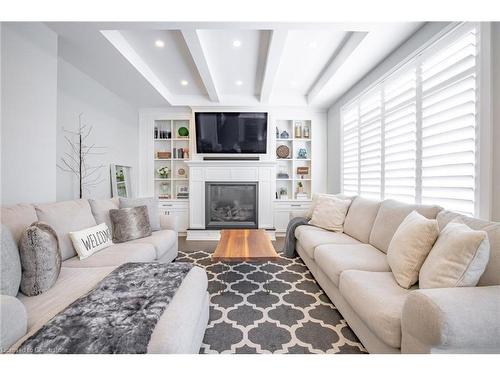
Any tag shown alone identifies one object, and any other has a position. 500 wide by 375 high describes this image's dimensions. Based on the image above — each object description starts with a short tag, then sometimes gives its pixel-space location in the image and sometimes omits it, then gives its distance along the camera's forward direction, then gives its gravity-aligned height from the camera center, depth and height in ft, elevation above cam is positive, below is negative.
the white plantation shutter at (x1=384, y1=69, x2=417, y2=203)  6.81 +1.70
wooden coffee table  6.03 -1.98
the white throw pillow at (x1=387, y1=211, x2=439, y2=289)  4.27 -1.32
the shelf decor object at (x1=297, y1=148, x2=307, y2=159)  14.30 +2.17
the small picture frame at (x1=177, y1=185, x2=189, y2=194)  14.37 -0.19
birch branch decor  8.59 +1.21
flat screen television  13.26 +3.41
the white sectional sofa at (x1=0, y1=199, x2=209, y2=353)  2.90 -2.01
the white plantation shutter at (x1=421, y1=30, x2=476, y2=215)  5.01 +1.57
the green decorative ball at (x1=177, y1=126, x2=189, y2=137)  14.15 +3.69
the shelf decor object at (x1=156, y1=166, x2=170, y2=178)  14.26 +0.97
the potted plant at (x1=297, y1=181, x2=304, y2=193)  14.37 -0.06
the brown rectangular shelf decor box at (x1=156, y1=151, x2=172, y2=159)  14.20 +2.11
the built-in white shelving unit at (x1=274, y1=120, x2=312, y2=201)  14.20 +1.77
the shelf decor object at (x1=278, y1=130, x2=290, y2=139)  14.20 +3.43
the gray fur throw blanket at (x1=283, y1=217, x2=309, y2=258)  9.68 -2.42
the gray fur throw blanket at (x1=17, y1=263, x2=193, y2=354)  2.67 -1.95
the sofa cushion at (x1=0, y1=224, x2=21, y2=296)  3.57 -1.38
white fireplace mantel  13.38 +0.52
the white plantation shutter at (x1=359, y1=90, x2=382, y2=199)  8.70 +1.77
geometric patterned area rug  4.50 -3.36
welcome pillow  5.77 -1.55
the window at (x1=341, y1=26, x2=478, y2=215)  5.09 +1.72
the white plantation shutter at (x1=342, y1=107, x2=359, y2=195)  10.60 +1.83
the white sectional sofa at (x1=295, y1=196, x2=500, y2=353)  2.75 -1.95
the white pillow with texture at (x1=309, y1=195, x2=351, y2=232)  8.89 -1.18
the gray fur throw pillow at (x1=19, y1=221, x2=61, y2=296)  4.02 -1.46
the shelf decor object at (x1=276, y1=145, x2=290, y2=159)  14.23 +2.30
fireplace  13.56 -1.09
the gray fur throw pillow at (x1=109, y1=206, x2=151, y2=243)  7.35 -1.36
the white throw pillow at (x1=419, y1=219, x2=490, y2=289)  3.39 -1.23
